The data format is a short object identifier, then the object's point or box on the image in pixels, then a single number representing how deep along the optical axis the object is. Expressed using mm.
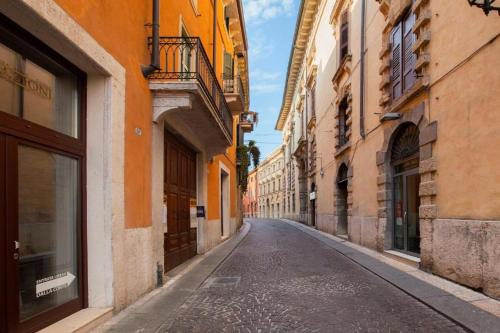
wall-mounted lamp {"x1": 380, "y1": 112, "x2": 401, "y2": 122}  10856
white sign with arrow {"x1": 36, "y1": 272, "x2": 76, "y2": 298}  4456
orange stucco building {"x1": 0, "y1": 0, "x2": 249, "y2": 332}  4031
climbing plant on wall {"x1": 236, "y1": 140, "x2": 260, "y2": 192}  25438
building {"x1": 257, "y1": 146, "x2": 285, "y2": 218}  55281
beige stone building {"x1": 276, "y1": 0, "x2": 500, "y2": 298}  6773
